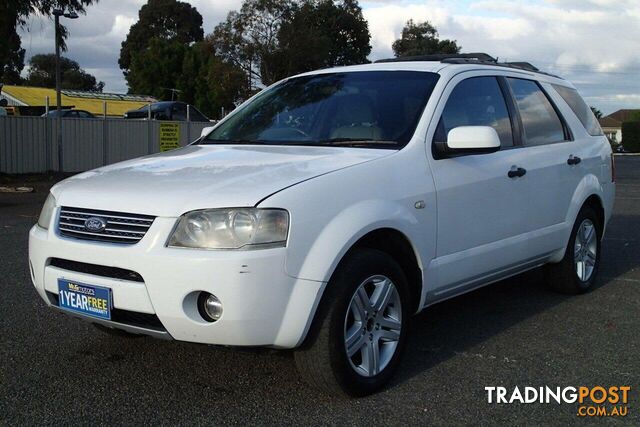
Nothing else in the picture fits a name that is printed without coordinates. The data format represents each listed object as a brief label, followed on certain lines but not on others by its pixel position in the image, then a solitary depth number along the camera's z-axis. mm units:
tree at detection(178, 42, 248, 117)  34625
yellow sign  20988
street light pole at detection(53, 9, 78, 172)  17164
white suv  3225
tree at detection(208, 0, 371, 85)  33281
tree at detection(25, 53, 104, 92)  83812
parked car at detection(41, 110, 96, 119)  24336
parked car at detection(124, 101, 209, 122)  26391
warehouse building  34844
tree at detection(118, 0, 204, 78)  72062
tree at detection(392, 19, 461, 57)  56656
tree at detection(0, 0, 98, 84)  15258
